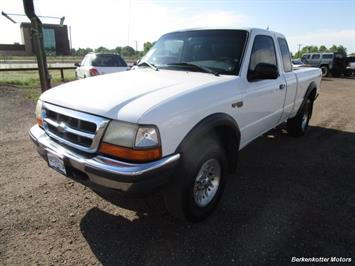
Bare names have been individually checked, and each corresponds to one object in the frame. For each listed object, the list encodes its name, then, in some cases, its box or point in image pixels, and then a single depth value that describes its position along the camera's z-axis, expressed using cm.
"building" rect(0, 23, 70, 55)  7216
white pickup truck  233
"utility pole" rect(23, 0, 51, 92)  701
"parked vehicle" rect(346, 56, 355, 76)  2531
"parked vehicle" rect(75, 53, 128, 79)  1058
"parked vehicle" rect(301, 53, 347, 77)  2398
